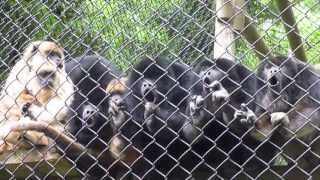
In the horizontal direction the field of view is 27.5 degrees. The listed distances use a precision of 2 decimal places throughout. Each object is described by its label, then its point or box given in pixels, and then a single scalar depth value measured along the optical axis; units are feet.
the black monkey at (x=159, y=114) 9.42
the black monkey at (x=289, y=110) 8.62
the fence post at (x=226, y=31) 11.59
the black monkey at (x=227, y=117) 8.88
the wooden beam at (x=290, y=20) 11.76
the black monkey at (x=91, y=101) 10.00
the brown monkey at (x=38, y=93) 11.02
